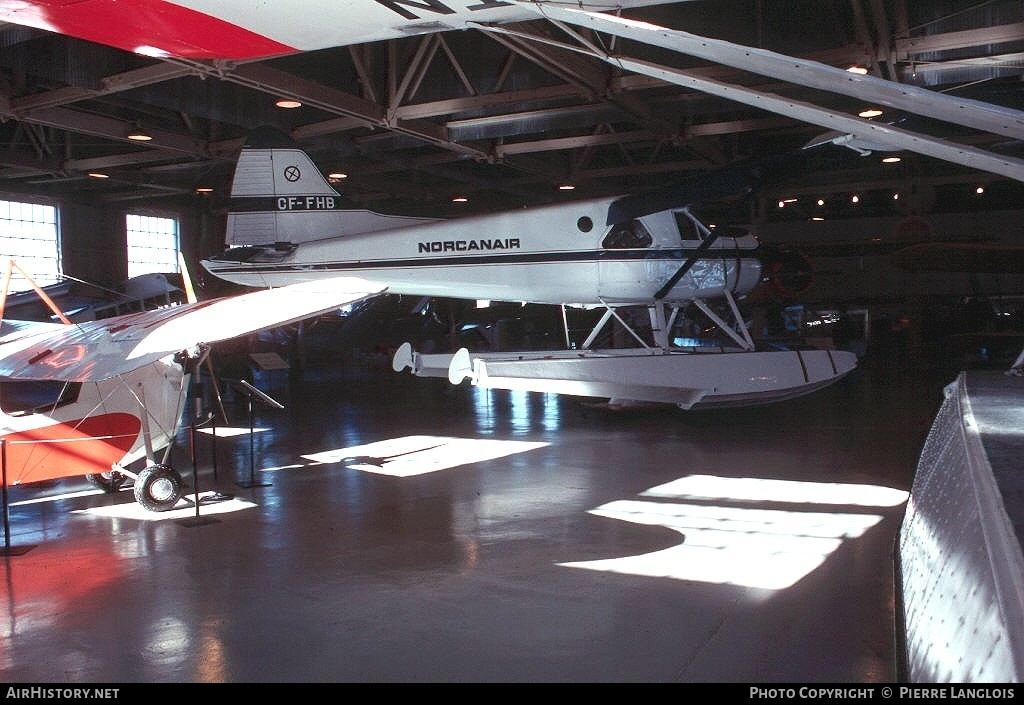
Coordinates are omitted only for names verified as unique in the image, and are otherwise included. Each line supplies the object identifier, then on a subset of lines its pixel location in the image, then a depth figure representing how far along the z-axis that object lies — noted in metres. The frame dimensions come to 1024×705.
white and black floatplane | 10.46
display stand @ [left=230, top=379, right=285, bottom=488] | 7.46
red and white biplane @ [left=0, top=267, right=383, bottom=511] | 5.86
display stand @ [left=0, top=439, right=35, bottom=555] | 5.61
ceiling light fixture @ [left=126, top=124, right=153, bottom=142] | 13.56
